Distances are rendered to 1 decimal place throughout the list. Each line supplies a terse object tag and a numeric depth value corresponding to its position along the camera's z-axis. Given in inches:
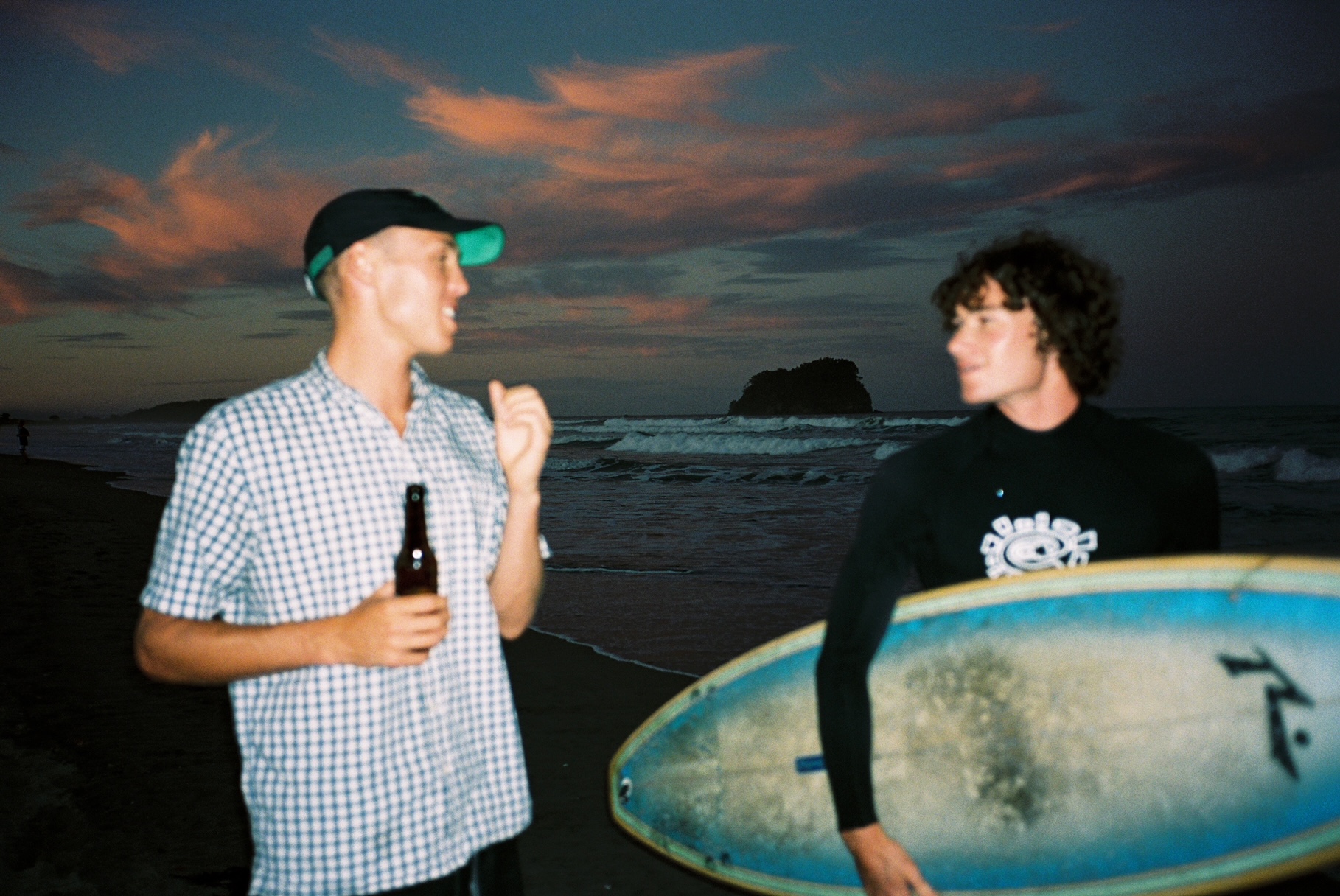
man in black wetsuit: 91.5
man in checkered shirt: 63.5
